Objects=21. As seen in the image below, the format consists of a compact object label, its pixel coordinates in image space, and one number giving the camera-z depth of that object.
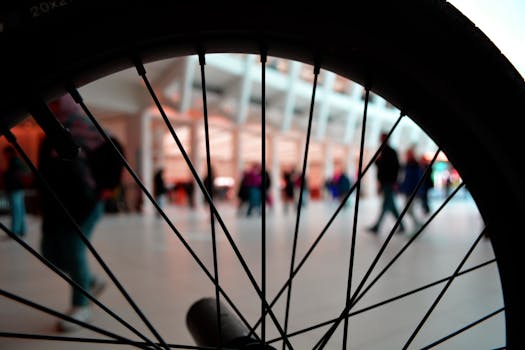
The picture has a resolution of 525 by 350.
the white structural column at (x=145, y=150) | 12.23
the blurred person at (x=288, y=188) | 10.38
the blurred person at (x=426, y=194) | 5.43
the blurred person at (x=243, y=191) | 9.33
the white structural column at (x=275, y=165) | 18.03
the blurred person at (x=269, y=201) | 10.75
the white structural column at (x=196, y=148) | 13.62
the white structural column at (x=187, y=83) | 10.36
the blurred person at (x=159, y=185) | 9.20
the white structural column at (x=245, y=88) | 12.78
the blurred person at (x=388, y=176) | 4.98
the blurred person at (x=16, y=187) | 4.93
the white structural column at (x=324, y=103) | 15.34
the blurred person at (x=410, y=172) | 5.54
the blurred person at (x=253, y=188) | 8.97
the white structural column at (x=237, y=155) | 16.53
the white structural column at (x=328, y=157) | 21.88
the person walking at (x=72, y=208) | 1.88
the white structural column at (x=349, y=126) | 18.96
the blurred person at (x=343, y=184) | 12.35
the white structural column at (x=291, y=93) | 14.44
